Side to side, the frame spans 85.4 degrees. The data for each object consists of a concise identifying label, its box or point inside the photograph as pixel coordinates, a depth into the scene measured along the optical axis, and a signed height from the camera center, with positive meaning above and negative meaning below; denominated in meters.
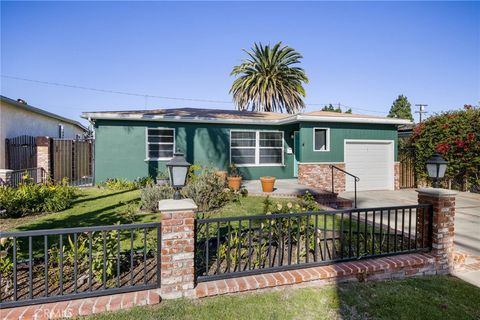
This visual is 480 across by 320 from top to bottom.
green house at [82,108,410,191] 10.20 +0.54
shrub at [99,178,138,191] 9.45 -1.02
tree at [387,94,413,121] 44.19 +8.66
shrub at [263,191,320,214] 4.29 -0.99
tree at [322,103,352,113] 34.53 +6.84
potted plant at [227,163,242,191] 9.01 -0.86
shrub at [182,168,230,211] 6.71 -0.92
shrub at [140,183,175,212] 6.42 -0.97
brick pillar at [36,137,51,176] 10.12 +0.10
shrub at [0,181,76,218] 6.05 -1.06
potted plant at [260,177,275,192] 8.49 -0.84
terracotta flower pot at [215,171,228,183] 9.68 -0.63
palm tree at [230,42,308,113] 23.03 +6.86
